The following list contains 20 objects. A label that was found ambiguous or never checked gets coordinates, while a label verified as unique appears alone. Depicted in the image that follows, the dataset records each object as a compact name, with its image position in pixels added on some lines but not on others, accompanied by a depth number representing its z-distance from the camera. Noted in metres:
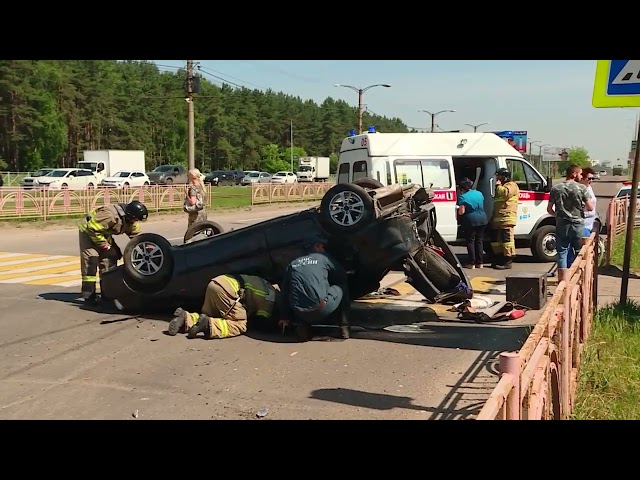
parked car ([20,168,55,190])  40.44
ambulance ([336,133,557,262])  12.54
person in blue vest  11.74
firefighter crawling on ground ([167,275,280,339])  7.05
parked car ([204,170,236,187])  64.69
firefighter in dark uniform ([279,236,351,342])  6.69
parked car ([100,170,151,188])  44.03
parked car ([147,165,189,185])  55.22
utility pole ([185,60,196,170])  28.08
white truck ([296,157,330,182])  73.65
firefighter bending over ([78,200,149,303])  8.65
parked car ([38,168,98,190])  40.56
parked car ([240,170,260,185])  65.46
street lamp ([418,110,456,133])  56.19
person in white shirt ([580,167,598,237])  9.44
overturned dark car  7.17
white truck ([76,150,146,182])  50.19
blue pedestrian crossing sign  6.41
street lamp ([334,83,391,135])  43.91
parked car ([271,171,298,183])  62.70
